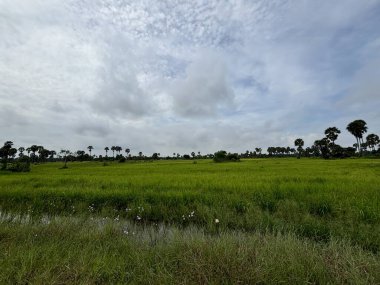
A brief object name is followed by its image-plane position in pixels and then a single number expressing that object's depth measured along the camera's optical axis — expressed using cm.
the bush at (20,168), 3678
